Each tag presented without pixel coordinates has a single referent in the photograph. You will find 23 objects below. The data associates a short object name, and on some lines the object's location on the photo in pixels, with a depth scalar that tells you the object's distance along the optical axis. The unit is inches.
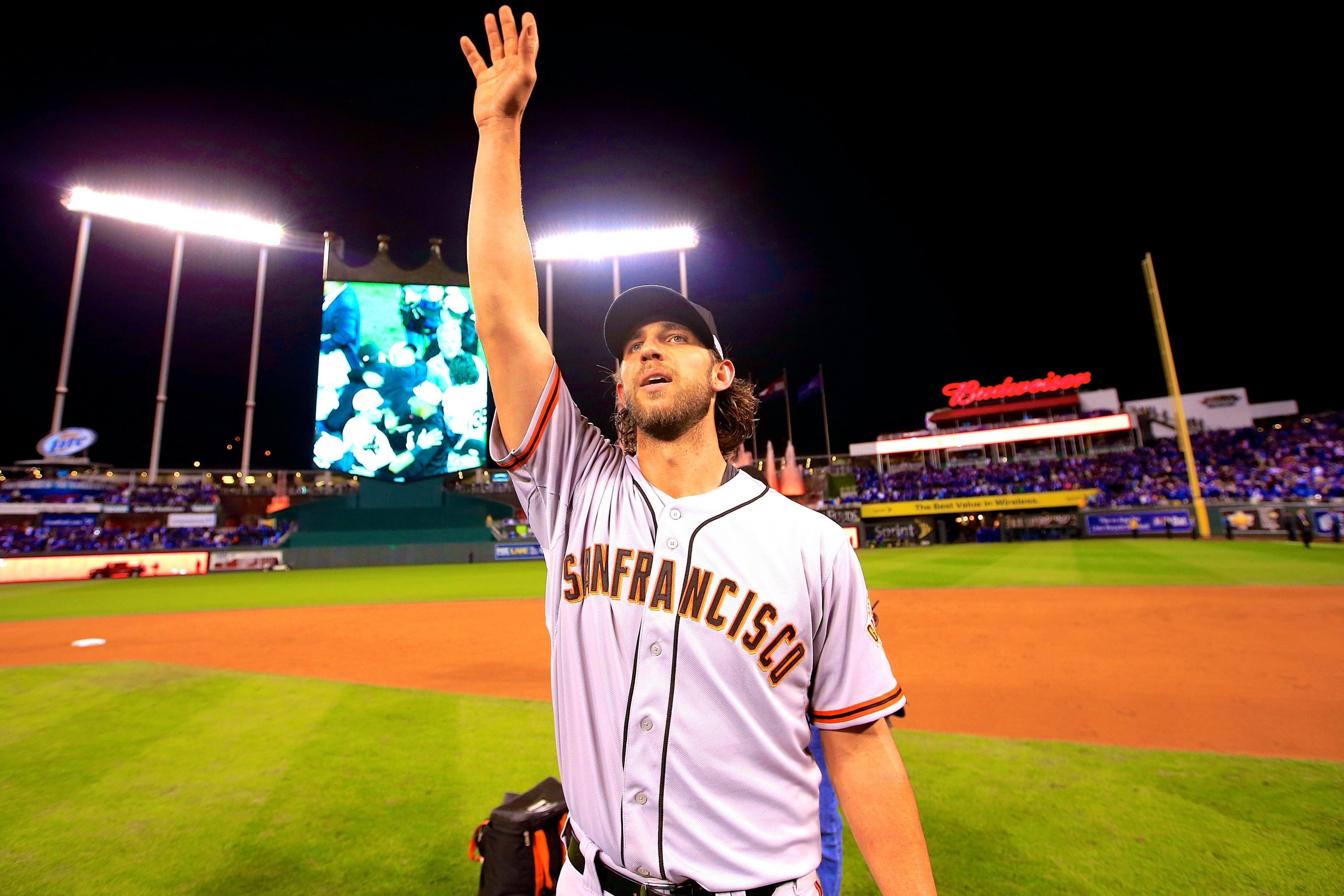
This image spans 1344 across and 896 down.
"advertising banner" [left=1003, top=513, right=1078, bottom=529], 1441.9
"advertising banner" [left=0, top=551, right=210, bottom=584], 1011.3
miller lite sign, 1464.1
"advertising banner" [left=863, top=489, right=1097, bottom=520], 1434.5
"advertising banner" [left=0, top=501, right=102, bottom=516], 1499.8
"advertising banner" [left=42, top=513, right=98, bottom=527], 1518.2
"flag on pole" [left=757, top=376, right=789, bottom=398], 1590.8
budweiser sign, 1920.5
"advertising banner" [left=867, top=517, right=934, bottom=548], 1530.5
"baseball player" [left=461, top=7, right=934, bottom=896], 55.6
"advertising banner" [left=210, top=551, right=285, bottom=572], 1167.6
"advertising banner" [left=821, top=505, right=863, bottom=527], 1537.9
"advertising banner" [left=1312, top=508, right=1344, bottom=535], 941.8
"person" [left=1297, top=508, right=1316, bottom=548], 849.5
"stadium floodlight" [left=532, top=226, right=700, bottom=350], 1159.6
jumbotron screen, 914.7
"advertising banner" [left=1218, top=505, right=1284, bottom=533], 1069.8
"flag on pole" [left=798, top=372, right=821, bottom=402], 1763.0
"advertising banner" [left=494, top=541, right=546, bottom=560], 1334.9
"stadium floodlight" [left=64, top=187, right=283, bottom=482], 1116.5
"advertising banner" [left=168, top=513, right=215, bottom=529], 1561.3
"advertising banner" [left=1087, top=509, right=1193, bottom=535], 1208.8
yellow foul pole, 1029.2
